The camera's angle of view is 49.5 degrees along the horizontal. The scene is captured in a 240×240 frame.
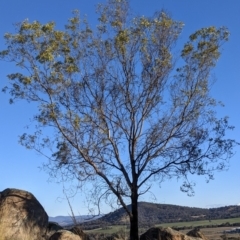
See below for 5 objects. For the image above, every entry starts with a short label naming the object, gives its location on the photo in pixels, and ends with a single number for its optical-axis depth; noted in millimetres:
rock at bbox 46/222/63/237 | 9385
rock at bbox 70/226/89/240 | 8671
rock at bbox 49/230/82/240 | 7977
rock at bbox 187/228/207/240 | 9507
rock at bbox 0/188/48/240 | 8837
